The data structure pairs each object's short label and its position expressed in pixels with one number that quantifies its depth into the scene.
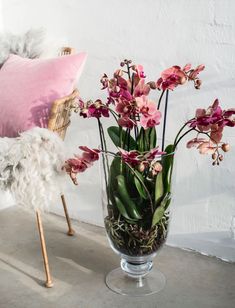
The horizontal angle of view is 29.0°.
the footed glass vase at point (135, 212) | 1.46
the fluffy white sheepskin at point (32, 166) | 1.49
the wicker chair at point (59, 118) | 1.59
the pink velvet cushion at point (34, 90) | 1.62
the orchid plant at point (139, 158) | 1.33
